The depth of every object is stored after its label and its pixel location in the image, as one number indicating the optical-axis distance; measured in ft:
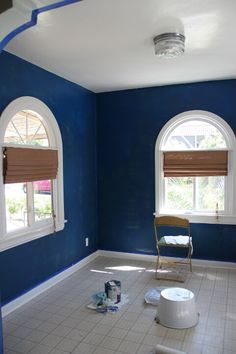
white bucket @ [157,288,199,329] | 8.77
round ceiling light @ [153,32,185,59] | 8.37
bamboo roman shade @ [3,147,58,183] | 9.58
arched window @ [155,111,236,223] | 13.50
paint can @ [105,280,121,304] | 10.34
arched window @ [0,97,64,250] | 9.77
